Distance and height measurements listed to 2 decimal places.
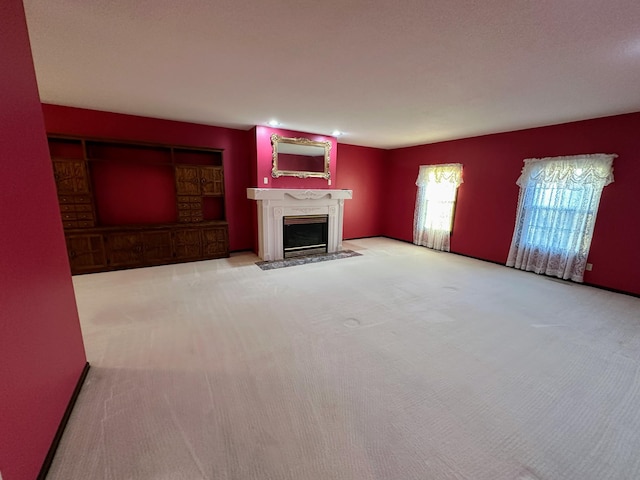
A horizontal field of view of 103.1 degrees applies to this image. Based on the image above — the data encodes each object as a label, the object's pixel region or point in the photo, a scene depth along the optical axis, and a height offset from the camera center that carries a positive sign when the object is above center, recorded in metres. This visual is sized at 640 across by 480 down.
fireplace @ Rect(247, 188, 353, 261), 4.80 -0.32
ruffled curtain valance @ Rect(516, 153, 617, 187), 3.54 +0.41
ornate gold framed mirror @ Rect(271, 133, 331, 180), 4.88 +0.68
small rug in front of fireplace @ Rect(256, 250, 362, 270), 4.59 -1.32
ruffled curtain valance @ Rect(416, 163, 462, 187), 5.37 +0.45
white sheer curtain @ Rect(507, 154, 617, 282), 3.70 -0.24
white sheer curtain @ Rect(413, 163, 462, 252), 5.53 -0.21
